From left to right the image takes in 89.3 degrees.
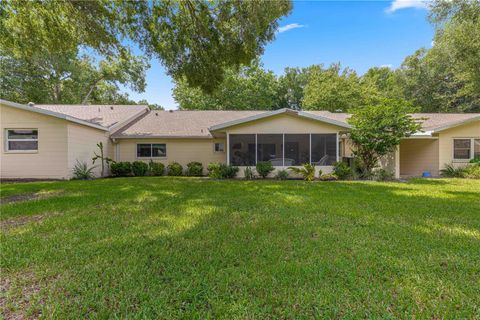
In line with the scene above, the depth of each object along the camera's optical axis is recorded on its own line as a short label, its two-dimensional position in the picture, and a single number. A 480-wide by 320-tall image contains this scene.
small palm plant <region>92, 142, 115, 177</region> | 13.03
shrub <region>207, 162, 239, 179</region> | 11.95
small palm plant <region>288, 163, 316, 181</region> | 11.49
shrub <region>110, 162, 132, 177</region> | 13.35
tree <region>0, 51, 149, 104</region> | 21.98
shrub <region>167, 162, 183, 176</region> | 13.98
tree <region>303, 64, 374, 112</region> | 26.23
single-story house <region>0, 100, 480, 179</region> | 11.23
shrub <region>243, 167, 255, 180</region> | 11.91
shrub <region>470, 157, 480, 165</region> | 12.80
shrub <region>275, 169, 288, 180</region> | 11.84
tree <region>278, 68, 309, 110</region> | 37.34
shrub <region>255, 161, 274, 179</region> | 11.80
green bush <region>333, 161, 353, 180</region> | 11.68
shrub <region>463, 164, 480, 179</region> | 12.10
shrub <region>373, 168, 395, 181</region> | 11.51
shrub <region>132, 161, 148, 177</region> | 13.53
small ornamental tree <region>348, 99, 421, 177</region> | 11.00
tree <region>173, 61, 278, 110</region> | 26.17
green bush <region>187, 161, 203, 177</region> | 13.87
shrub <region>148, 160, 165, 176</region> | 13.78
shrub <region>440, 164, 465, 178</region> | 12.78
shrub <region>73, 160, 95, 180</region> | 11.73
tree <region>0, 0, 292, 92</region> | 8.18
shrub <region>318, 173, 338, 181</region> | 11.68
